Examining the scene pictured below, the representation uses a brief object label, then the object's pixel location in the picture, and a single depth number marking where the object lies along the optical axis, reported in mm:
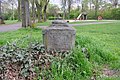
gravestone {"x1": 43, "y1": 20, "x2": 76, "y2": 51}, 2359
